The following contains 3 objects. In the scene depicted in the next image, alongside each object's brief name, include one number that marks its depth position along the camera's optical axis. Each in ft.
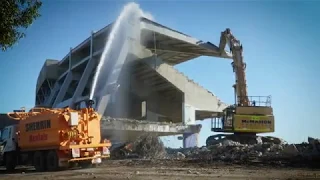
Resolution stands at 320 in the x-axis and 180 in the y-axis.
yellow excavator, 79.77
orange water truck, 52.54
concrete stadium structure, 118.93
